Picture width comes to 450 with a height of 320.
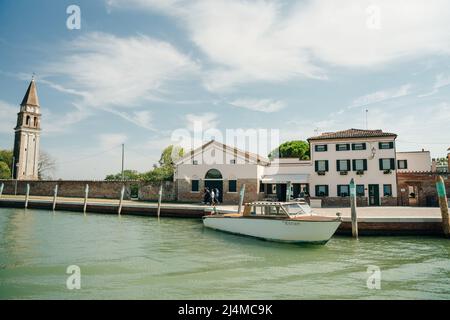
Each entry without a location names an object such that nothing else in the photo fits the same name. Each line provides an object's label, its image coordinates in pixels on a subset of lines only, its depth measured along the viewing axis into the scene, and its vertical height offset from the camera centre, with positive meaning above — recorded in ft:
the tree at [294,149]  153.99 +22.64
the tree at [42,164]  198.29 +19.11
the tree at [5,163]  179.22 +18.14
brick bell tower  167.22 +30.39
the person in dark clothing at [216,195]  92.53 +0.56
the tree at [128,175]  181.00 +11.91
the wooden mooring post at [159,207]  78.83 -2.49
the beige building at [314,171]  86.48 +7.48
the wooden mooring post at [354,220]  48.85 -3.28
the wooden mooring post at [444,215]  47.19 -2.27
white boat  41.22 -3.35
